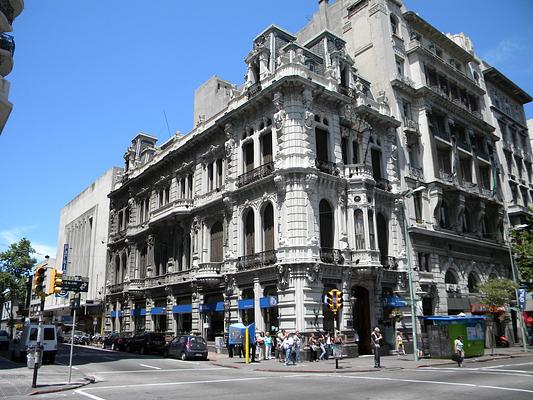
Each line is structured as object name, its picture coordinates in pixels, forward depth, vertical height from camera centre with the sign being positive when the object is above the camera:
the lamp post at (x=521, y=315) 34.88 +0.11
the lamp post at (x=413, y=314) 26.86 +0.22
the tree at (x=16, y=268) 66.06 +7.70
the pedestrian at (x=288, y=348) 25.20 -1.51
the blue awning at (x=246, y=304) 31.56 +1.07
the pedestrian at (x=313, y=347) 27.44 -1.62
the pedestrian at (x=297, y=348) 26.00 -1.60
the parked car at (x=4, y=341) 42.88 -1.61
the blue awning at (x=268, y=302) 29.44 +1.13
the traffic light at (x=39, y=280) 17.45 +1.56
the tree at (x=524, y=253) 38.17 +5.22
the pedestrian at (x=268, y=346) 28.52 -1.58
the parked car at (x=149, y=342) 36.31 -1.67
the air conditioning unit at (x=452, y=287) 39.31 +2.50
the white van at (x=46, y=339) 27.36 -0.96
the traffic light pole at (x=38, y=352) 16.33 -1.06
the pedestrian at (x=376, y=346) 23.45 -1.38
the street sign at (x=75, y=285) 18.05 +1.43
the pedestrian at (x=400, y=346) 31.53 -1.89
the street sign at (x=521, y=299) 36.94 +1.37
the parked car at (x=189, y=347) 29.92 -1.72
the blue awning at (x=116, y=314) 49.94 +0.81
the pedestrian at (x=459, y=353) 23.94 -1.79
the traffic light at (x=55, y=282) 17.06 +1.46
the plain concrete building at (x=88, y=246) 60.94 +11.23
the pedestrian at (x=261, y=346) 29.17 -1.60
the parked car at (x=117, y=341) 40.79 -1.73
